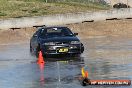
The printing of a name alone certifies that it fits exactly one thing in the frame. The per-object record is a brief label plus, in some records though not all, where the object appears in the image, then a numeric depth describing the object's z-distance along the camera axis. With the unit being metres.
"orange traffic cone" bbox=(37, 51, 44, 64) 23.01
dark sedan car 25.20
